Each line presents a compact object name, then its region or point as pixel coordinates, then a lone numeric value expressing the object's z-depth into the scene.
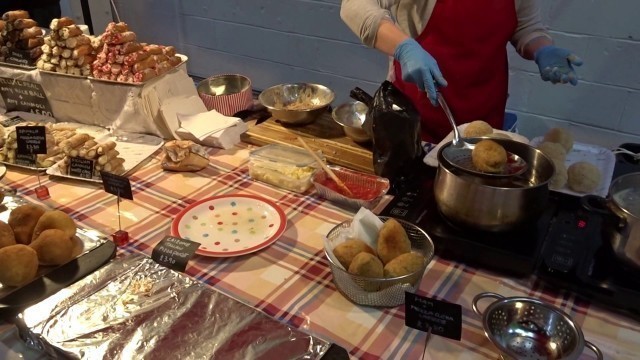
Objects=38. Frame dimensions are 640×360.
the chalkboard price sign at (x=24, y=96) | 2.00
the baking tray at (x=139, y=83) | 1.83
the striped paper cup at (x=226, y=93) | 2.09
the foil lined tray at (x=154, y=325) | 0.94
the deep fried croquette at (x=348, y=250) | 1.11
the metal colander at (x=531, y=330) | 0.96
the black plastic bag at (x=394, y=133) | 1.50
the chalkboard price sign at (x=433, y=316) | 0.92
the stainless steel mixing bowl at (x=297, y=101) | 1.92
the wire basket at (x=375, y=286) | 1.07
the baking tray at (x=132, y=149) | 1.63
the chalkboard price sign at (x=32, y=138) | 1.59
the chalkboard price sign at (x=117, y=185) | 1.38
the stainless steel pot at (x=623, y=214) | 1.05
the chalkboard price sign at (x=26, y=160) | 1.67
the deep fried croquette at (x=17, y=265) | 1.10
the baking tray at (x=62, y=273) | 1.09
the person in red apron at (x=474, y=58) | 1.91
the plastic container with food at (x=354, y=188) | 1.48
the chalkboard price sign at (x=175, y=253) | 1.22
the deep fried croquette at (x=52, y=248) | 1.16
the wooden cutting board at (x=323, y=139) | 1.73
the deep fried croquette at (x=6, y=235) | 1.17
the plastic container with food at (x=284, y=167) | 1.58
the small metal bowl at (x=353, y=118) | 1.79
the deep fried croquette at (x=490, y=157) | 1.18
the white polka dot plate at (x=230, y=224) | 1.31
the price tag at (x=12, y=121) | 1.94
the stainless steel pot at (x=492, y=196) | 1.13
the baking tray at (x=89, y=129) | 1.93
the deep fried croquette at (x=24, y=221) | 1.23
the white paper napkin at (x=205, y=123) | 1.86
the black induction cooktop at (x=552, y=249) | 1.10
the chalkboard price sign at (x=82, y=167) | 1.59
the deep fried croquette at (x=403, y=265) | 1.07
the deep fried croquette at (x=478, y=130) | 1.56
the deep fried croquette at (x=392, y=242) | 1.12
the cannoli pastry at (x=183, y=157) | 1.68
